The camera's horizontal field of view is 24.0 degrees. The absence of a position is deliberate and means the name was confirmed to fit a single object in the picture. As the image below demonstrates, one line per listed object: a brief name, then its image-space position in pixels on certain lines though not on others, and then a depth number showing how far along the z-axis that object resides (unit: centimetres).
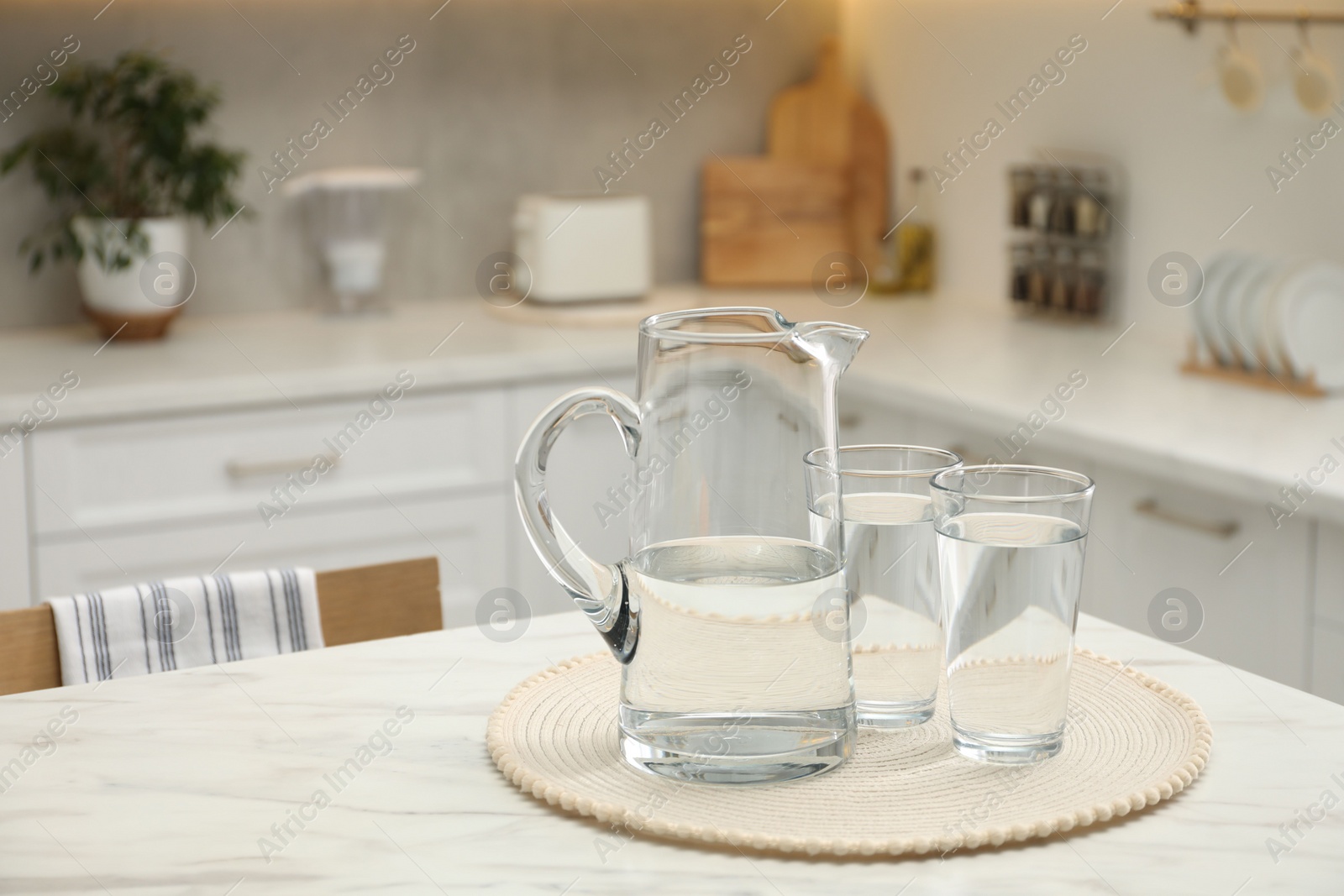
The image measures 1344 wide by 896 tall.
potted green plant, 361
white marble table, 153
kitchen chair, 205
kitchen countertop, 268
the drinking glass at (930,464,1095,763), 158
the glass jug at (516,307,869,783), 159
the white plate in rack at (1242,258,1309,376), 310
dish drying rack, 305
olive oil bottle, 449
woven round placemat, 156
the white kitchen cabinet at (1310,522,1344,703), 239
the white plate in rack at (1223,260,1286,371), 318
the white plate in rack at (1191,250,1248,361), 327
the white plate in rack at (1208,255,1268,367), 322
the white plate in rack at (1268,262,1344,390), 308
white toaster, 412
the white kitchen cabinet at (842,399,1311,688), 246
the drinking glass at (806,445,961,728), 164
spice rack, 383
